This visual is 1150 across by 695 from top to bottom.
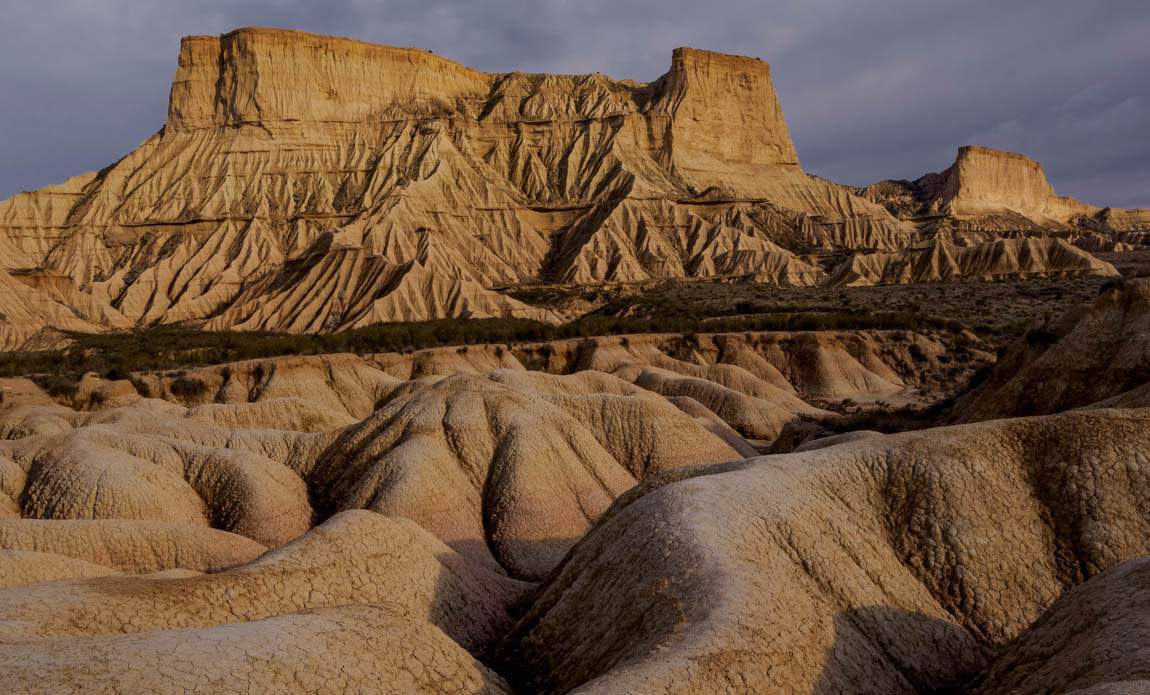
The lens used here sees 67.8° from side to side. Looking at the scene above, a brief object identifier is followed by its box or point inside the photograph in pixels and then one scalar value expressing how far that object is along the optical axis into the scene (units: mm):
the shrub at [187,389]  45625
